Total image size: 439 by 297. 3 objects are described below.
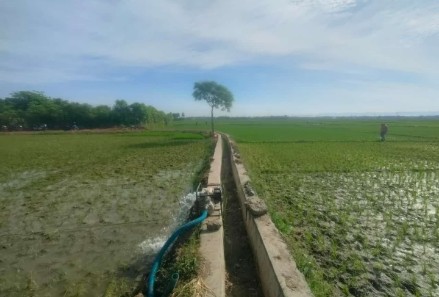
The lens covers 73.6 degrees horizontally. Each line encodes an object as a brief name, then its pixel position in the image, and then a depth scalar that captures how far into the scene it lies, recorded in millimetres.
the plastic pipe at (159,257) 3160
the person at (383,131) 20230
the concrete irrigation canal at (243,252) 3123
